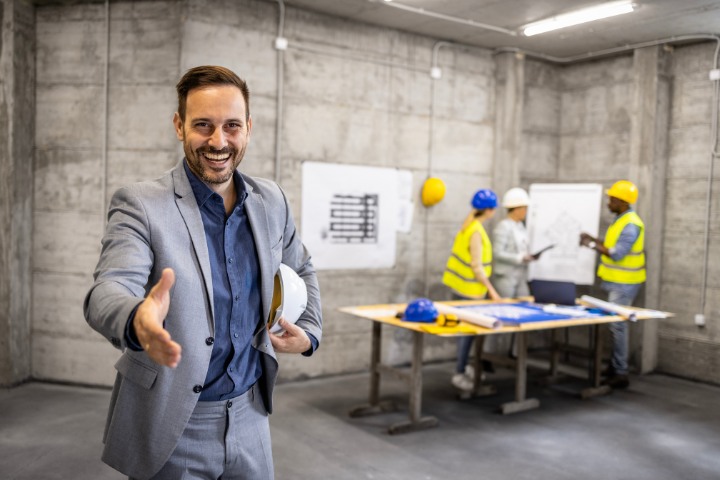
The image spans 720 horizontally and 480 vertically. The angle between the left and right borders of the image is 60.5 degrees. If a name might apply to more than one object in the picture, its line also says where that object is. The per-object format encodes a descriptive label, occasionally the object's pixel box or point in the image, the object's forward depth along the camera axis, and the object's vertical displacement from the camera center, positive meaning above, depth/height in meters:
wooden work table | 4.51 -1.19
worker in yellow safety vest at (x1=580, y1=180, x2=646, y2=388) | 6.07 -0.35
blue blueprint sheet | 4.86 -0.76
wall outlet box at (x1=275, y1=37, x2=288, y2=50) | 5.55 +1.51
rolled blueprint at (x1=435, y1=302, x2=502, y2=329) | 4.43 -0.73
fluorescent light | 5.34 +1.89
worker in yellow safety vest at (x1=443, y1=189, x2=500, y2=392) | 5.60 -0.45
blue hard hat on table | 4.57 -0.71
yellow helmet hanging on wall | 6.52 +0.28
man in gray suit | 1.37 -0.21
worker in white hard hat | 6.25 -0.24
